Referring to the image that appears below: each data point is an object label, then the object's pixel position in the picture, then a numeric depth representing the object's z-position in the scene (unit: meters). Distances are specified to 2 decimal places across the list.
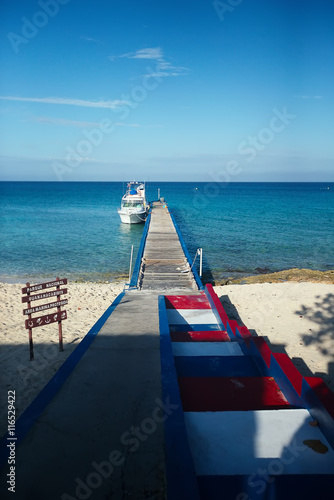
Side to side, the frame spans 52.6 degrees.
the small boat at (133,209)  34.91
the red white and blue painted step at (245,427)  3.54
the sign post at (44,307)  7.42
